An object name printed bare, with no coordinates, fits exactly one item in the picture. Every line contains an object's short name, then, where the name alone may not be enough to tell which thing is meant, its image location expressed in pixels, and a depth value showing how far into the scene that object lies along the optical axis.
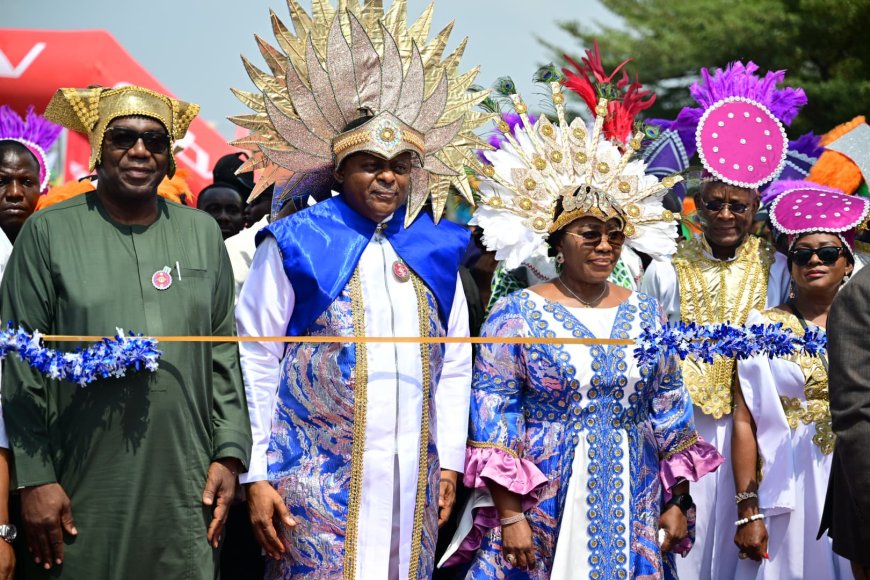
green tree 28.00
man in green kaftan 8.33
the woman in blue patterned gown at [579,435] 9.61
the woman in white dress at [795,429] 11.06
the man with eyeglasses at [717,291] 11.68
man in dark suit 7.73
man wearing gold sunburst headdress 9.08
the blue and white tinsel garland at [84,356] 8.04
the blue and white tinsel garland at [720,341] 9.52
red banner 27.45
